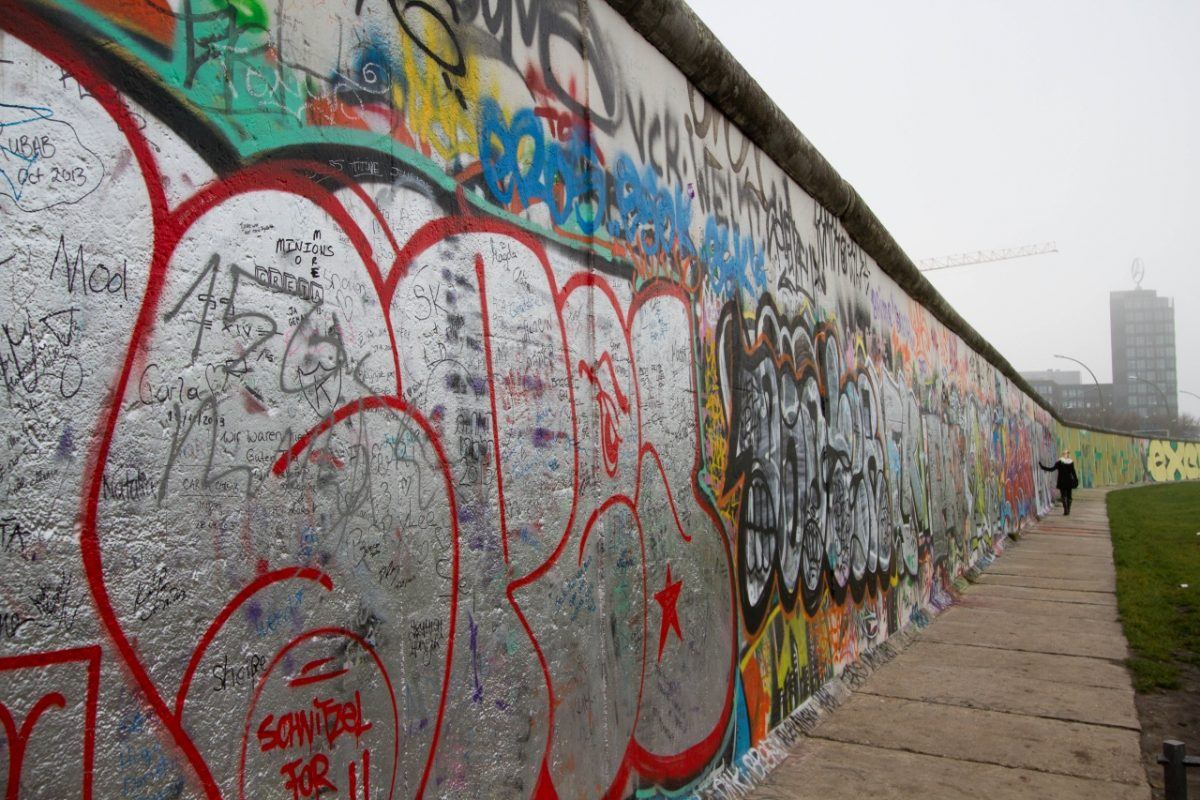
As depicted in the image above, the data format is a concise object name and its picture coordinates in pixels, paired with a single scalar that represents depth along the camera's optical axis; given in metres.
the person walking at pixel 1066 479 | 22.75
